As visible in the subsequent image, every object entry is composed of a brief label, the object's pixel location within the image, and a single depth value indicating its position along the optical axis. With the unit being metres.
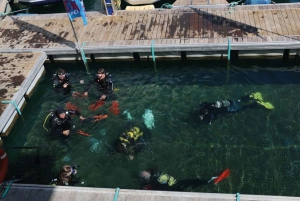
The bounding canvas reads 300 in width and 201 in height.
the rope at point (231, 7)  14.62
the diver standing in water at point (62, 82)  12.75
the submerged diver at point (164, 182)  9.41
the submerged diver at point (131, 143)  10.45
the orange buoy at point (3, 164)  8.59
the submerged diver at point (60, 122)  10.71
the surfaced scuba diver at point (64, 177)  9.03
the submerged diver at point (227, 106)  11.34
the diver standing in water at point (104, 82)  12.35
